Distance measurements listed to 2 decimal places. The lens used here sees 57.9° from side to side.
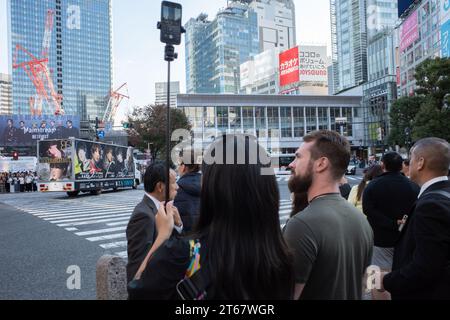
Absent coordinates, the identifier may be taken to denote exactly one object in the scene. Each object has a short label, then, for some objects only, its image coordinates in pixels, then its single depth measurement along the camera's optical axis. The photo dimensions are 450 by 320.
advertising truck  21.45
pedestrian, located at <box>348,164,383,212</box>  5.64
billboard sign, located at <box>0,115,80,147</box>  55.27
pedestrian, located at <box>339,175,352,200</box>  5.81
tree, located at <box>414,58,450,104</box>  28.31
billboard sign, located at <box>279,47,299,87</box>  81.62
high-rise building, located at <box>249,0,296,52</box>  170.00
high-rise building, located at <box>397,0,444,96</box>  45.58
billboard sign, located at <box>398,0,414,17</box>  58.62
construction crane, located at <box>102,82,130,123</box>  106.65
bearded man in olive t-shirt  1.95
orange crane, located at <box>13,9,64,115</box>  101.44
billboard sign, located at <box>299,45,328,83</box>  81.31
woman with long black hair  1.62
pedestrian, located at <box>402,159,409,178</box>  5.78
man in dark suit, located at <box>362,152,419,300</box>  4.36
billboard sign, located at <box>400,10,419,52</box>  56.62
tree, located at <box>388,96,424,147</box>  35.00
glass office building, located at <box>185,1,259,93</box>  148.88
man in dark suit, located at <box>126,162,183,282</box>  3.00
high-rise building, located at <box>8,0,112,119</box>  111.31
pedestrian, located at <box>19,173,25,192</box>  33.69
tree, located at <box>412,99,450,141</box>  28.25
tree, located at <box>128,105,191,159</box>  45.12
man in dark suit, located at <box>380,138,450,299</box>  2.42
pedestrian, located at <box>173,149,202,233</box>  4.32
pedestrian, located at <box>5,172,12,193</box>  34.22
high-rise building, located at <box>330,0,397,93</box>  96.94
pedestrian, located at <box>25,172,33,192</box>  33.53
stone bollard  3.06
